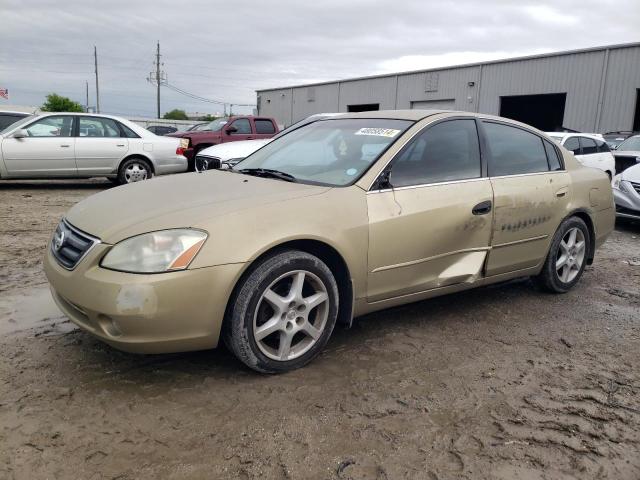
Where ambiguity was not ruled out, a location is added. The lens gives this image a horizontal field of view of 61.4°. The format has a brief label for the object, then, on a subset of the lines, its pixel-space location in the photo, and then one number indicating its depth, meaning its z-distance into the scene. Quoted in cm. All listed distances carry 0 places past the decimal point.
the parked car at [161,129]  2841
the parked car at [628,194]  790
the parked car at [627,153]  1102
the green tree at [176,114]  8669
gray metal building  2012
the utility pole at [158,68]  6109
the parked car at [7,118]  1146
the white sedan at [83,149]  974
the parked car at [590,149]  1140
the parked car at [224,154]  854
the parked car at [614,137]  1539
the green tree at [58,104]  5178
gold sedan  270
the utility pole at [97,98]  5838
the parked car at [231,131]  1428
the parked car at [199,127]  1510
